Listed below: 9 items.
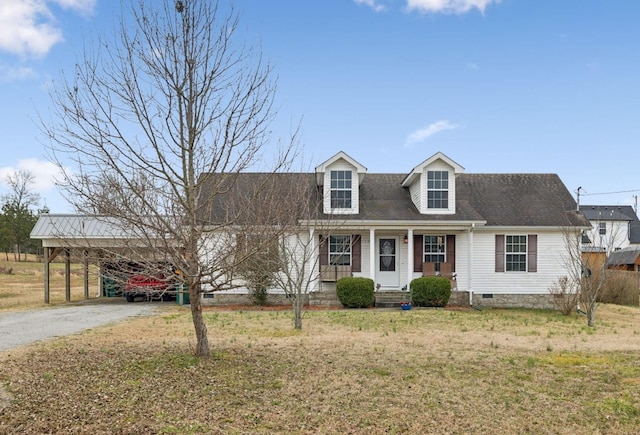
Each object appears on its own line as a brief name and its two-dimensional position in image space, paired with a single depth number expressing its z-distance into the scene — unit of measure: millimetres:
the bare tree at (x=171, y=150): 6363
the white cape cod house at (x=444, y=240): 18172
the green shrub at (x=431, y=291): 17359
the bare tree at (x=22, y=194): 49094
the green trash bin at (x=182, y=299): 19652
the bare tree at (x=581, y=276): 13977
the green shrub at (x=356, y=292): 17281
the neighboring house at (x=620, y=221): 49625
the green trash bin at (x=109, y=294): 24125
